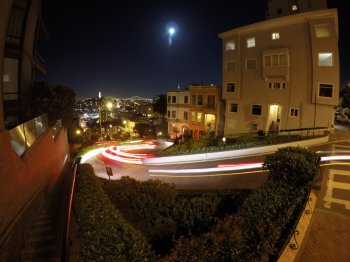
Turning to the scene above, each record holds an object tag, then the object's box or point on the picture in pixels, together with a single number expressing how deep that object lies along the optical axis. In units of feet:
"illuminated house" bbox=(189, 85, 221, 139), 124.57
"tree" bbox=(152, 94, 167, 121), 202.14
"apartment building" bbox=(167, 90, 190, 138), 144.73
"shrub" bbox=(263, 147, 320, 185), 28.96
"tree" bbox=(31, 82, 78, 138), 74.85
